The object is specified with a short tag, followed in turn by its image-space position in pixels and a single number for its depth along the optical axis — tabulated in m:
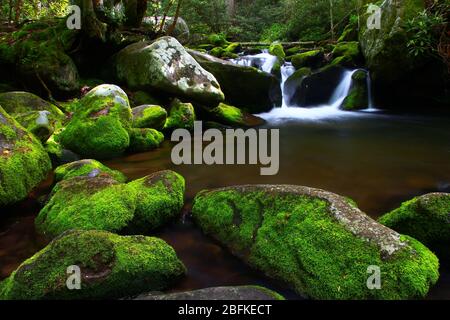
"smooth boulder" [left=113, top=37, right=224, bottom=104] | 9.84
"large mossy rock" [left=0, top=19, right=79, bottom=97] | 9.41
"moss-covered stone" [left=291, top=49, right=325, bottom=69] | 15.55
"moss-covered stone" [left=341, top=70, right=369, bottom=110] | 13.19
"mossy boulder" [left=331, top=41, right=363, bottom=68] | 14.32
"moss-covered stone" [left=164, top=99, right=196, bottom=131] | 9.19
